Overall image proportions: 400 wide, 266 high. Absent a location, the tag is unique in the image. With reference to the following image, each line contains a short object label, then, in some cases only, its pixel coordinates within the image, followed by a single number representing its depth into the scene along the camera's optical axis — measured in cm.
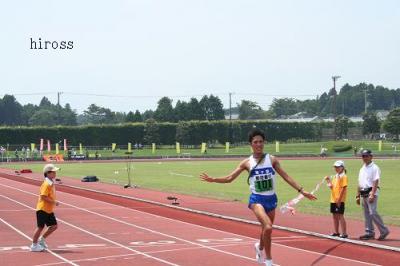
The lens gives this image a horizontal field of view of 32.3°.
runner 967
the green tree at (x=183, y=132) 11606
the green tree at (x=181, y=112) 15362
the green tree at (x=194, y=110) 15362
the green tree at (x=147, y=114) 17646
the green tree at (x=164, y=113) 15600
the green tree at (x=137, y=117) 15195
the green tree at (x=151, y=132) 11562
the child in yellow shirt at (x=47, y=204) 1330
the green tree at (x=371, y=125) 14288
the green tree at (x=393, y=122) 12562
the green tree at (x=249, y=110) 19612
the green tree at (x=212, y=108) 16512
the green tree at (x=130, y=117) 15488
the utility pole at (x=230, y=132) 12138
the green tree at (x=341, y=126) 14112
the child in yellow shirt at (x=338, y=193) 1464
